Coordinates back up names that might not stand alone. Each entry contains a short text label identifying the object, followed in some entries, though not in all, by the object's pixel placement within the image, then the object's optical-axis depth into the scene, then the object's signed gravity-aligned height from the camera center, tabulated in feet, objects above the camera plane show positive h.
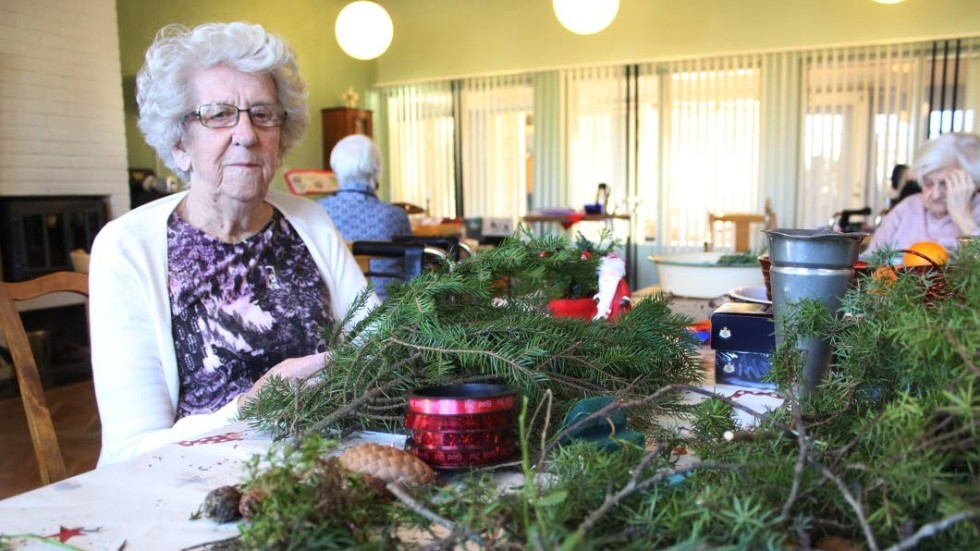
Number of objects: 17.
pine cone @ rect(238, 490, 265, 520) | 1.75 -0.71
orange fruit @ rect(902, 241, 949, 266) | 3.87 -0.30
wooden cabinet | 23.38 +2.56
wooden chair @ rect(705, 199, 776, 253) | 15.75 -0.53
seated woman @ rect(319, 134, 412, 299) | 10.91 +0.08
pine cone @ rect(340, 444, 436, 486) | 2.01 -0.69
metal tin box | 3.51 -0.68
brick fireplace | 14.38 +1.32
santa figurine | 4.42 -0.51
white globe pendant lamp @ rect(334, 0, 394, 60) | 17.79 +4.18
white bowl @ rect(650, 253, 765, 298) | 6.14 -0.64
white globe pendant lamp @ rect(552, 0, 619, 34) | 14.99 +3.76
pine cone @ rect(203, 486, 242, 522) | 1.97 -0.77
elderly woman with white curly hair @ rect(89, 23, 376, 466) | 4.18 -0.30
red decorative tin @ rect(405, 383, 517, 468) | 2.21 -0.65
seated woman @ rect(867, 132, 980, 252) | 9.68 -0.02
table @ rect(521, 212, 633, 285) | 17.71 -0.38
